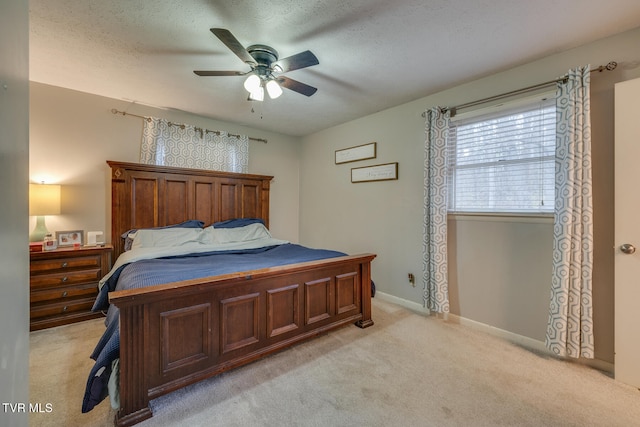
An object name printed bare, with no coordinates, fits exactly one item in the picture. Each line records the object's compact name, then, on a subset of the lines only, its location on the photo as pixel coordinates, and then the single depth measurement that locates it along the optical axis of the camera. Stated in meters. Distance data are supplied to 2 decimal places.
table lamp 2.55
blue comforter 1.45
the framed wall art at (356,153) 3.70
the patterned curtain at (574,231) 2.00
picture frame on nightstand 2.89
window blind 2.31
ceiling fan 1.87
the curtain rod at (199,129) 3.26
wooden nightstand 2.57
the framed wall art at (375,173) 3.45
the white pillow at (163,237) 2.96
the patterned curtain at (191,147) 3.43
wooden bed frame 1.52
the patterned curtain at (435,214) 2.84
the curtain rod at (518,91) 1.99
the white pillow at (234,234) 3.30
